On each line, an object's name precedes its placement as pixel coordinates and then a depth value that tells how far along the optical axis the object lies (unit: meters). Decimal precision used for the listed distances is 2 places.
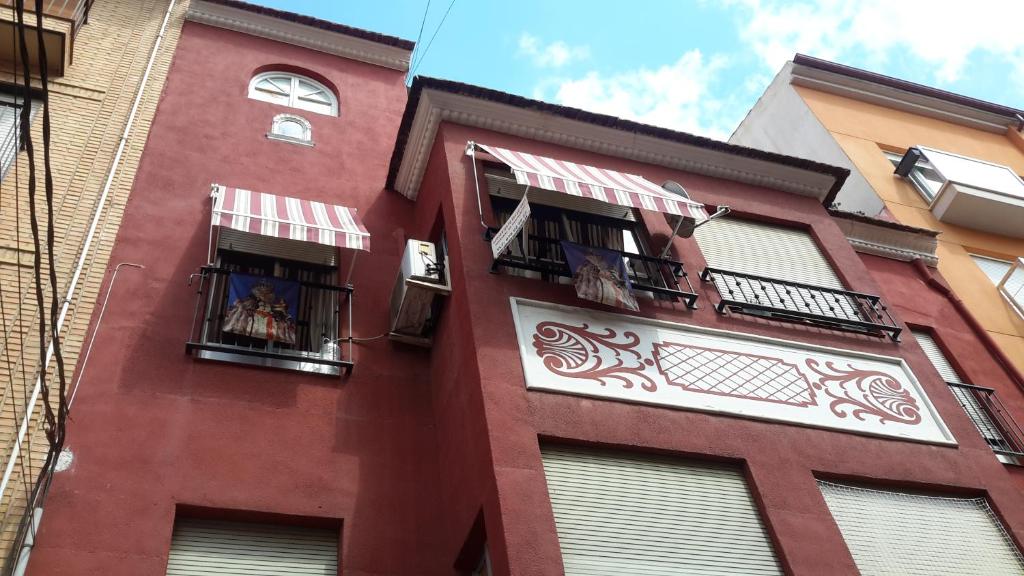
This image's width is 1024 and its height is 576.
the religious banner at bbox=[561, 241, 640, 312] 8.32
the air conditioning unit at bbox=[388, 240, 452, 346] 8.74
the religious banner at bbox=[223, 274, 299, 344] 8.69
